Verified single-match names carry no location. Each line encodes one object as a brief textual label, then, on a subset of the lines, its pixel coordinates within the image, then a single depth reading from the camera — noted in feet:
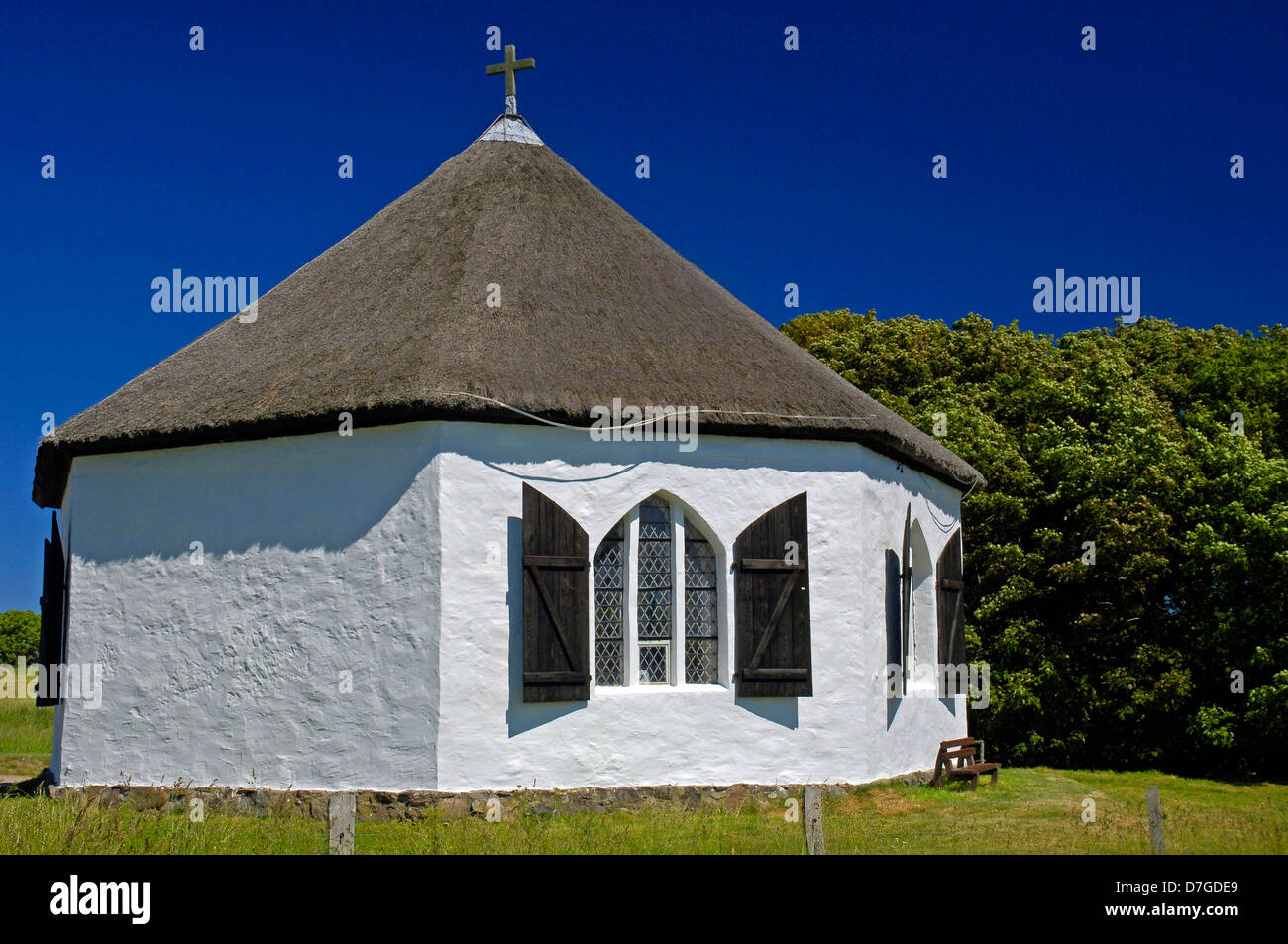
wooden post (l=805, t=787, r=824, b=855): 27.20
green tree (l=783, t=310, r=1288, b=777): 60.34
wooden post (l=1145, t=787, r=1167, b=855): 28.78
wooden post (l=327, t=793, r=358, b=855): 24.94
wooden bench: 45.70
